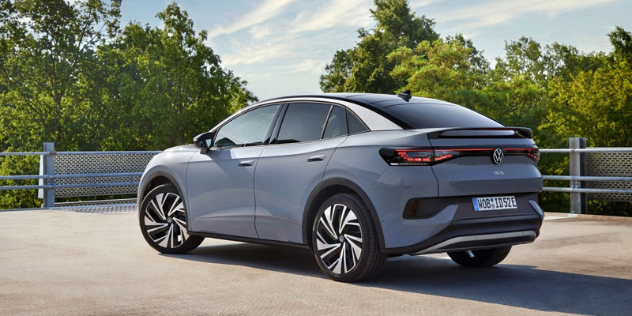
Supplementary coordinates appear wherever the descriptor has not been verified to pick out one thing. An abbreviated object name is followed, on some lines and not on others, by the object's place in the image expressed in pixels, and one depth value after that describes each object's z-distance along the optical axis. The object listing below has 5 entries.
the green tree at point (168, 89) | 59.31
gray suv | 6.25
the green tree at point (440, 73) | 53.22
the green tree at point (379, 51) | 61.41
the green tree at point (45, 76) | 57.38
